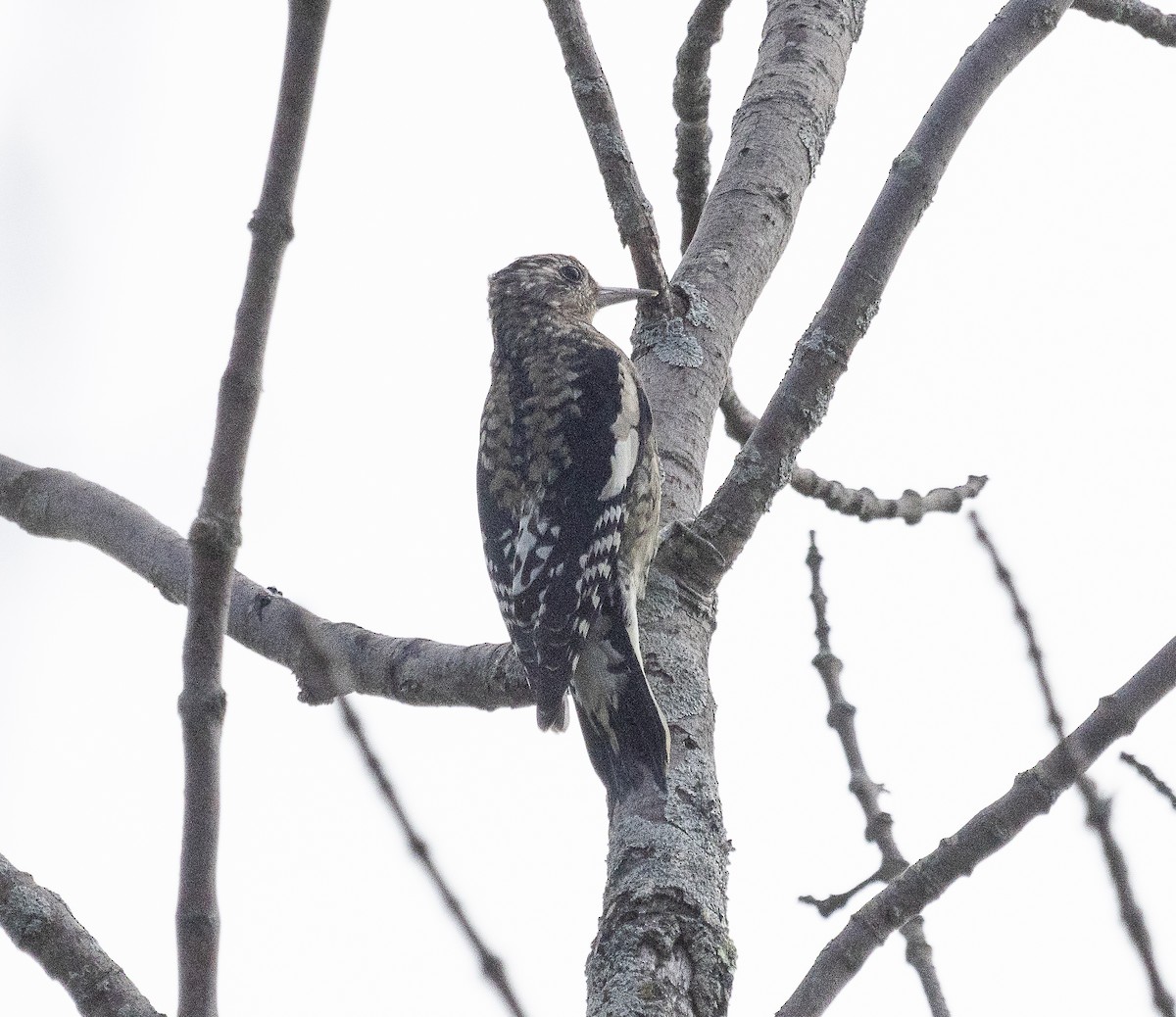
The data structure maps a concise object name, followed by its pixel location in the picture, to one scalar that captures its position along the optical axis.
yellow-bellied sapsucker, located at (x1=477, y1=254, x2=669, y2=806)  6.14
